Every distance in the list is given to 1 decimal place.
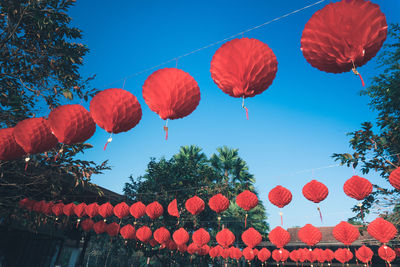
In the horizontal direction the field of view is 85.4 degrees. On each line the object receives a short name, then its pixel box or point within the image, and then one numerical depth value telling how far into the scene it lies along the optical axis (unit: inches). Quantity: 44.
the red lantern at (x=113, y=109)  121.1
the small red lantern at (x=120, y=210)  321.7
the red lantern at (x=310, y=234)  308.2
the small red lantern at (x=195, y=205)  290.8
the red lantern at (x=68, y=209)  313.4
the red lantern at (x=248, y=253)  463.4
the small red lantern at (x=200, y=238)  325.1
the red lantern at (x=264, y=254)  482.3
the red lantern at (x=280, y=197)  248.1
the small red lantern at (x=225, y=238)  329.1
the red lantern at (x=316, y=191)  235.5
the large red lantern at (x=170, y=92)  111.5
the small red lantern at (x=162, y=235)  335.0
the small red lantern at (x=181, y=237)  323.3
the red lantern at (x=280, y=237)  314.0
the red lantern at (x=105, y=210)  323.6
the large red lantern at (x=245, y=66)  97.4
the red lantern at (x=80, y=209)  321.1
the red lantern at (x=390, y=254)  282.4
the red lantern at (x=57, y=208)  308.1
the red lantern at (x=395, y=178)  175.8
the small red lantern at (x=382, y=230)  221.5
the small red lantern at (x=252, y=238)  331.6
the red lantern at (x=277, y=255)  506.9
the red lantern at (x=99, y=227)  348.5
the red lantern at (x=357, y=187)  207.8
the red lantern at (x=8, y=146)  157.2
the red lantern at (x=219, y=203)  270.1
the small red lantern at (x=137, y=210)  325.4
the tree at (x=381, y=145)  259.8
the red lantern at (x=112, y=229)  353.1
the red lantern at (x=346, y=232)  258.7
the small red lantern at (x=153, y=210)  317.4
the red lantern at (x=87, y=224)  347.3
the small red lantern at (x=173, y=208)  322.7
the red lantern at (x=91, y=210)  322.3
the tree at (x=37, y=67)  208.5
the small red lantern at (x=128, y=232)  354.6
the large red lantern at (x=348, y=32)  76.2
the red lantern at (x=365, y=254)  389.1
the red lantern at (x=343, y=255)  412.2
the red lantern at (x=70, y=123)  129.6
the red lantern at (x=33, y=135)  142.4
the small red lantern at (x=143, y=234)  344.2
